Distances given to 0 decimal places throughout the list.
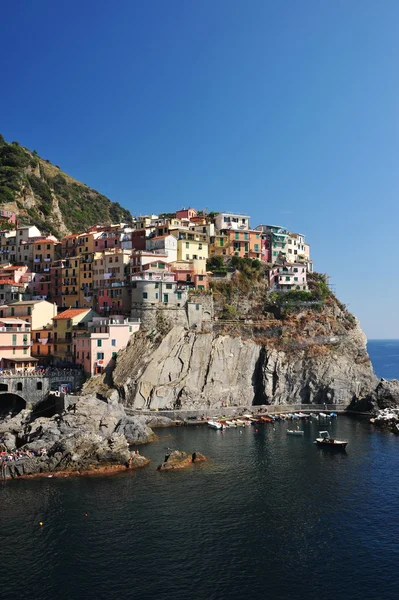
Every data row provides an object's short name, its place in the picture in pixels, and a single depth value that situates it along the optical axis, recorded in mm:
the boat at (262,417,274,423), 79375
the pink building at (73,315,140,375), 79250
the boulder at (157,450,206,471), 55716
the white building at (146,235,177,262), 95562
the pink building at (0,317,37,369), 77188
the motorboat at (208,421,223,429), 74006
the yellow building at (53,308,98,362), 83000
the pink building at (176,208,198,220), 116625
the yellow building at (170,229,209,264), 98250
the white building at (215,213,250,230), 112875
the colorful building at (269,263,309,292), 102312
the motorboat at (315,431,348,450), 63906
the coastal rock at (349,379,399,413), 85812
